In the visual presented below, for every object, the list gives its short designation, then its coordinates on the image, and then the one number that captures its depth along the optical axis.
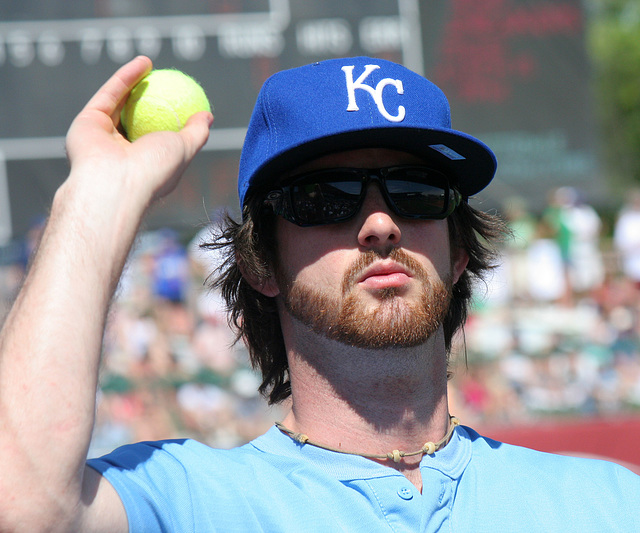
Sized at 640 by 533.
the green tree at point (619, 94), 50.44
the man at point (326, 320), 3.27
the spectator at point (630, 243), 18.36
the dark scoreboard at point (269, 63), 17.05
